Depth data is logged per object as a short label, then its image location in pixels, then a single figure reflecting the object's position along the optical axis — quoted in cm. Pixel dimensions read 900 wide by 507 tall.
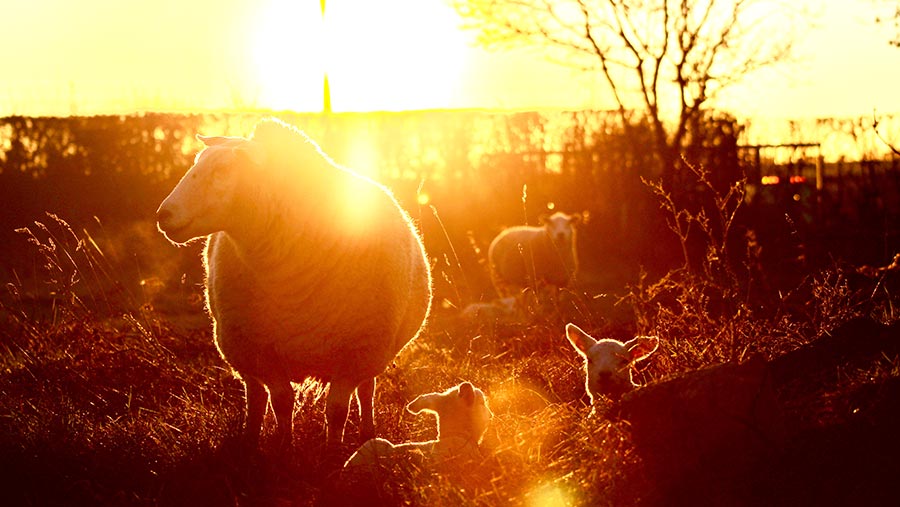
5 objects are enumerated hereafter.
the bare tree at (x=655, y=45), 1392
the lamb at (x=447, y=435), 463
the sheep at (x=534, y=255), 1451
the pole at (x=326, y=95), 1861
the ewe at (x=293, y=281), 543
